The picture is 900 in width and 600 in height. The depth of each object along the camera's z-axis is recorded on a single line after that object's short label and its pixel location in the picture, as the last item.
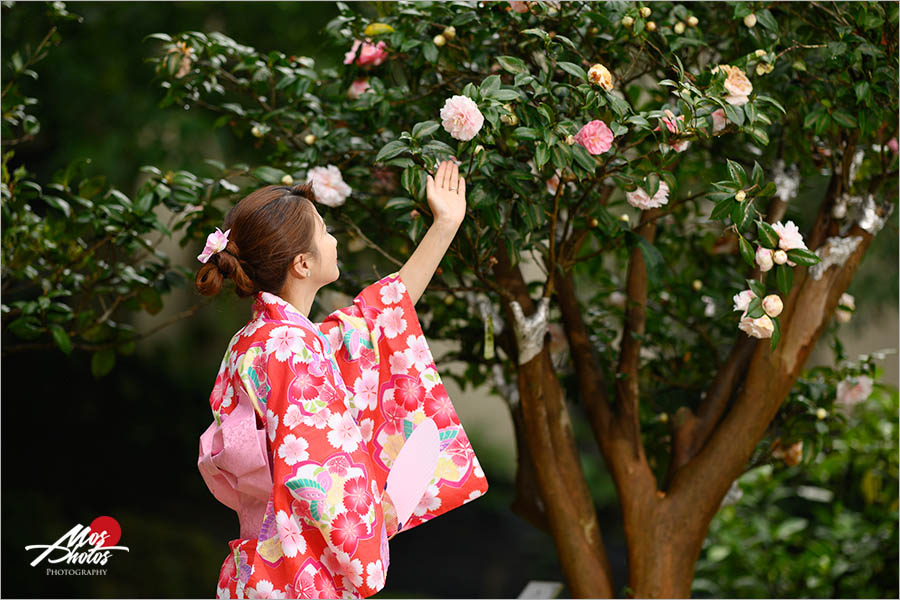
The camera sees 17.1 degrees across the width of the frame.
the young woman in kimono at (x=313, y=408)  6.03
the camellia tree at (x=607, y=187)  6.29
